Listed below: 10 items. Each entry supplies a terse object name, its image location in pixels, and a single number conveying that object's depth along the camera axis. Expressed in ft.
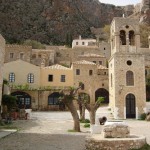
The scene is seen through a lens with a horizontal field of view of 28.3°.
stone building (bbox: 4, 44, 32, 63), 182.09
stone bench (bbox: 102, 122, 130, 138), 44.43
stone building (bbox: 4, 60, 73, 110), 135.54
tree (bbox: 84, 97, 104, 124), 80.48
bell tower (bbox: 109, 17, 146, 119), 107.04
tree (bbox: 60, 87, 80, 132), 71.53
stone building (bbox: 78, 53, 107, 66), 182.09
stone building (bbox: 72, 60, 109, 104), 147.43
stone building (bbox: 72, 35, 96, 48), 253.01
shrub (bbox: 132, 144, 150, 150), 41.20
